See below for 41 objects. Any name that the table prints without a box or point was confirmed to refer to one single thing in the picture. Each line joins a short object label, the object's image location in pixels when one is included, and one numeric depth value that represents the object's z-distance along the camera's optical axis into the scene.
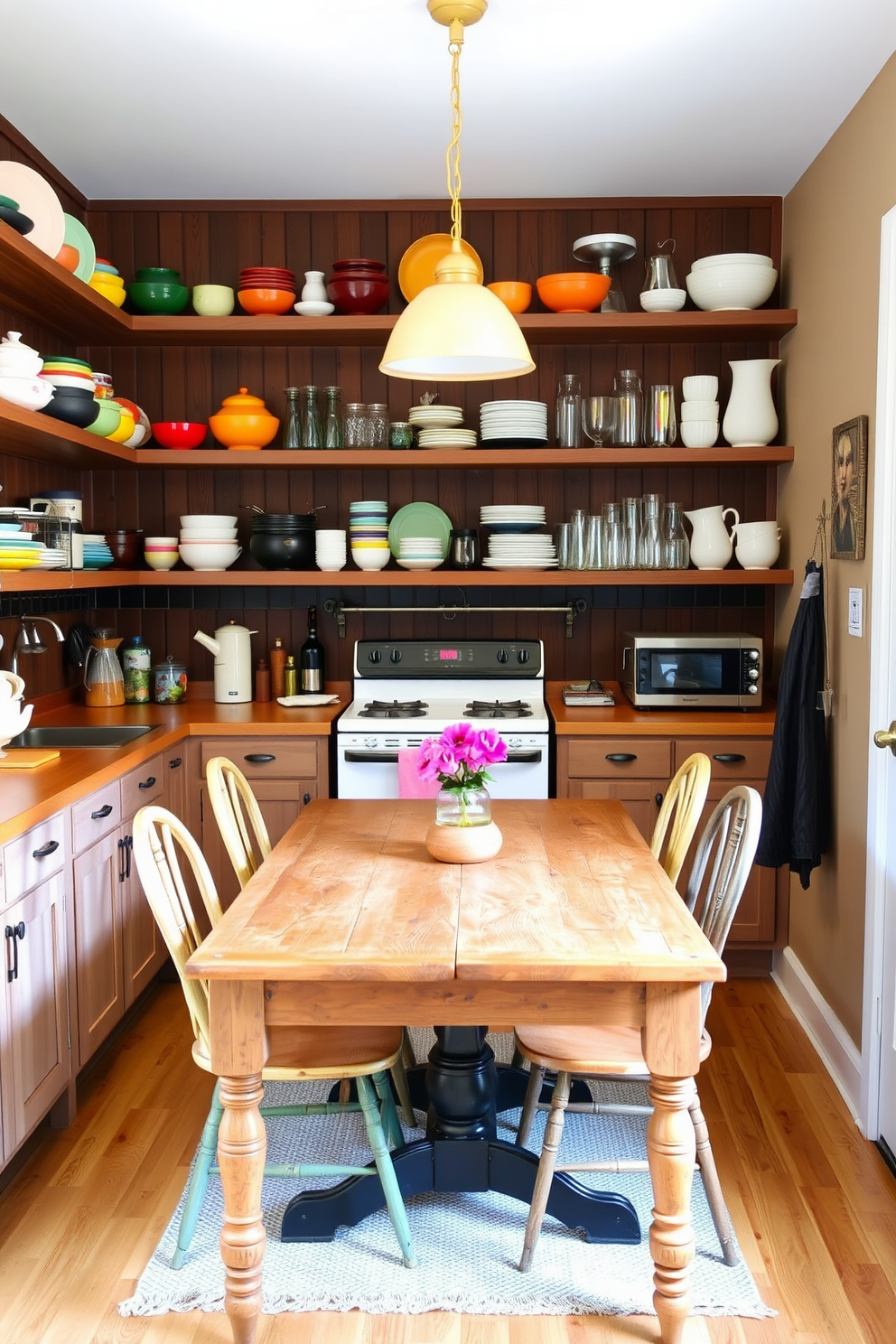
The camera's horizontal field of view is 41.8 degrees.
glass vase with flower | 2.37
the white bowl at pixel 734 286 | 3.93
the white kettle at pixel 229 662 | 4.24
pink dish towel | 3.81
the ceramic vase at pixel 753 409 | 4.02
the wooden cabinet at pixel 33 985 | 2.46
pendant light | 2.29
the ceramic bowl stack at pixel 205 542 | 4.18
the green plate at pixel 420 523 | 4.29
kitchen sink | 3.65
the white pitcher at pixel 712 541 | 4.08
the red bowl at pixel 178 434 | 4.12
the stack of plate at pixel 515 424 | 4.05
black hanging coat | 3.32
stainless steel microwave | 3.99
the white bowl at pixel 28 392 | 2.97
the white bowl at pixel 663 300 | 3.99
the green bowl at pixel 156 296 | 4.07
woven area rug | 2.21
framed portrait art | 3.04
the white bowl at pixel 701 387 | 4.07
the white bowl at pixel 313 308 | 4.07
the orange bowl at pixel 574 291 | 3.99
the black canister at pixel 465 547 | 4.20
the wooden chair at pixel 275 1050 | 2.18
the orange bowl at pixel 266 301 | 4.05
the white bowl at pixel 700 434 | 4.07
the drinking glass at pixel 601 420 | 4.10
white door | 2.83
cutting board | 3.07
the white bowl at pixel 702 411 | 4.07
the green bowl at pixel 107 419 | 3.70
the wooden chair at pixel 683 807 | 2.62
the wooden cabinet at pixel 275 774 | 3.88
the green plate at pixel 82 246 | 3.66
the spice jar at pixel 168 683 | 4.22
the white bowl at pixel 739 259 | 3.91
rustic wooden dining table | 1.92
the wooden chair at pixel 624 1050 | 2.25
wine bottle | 4.32
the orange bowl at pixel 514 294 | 3.99
